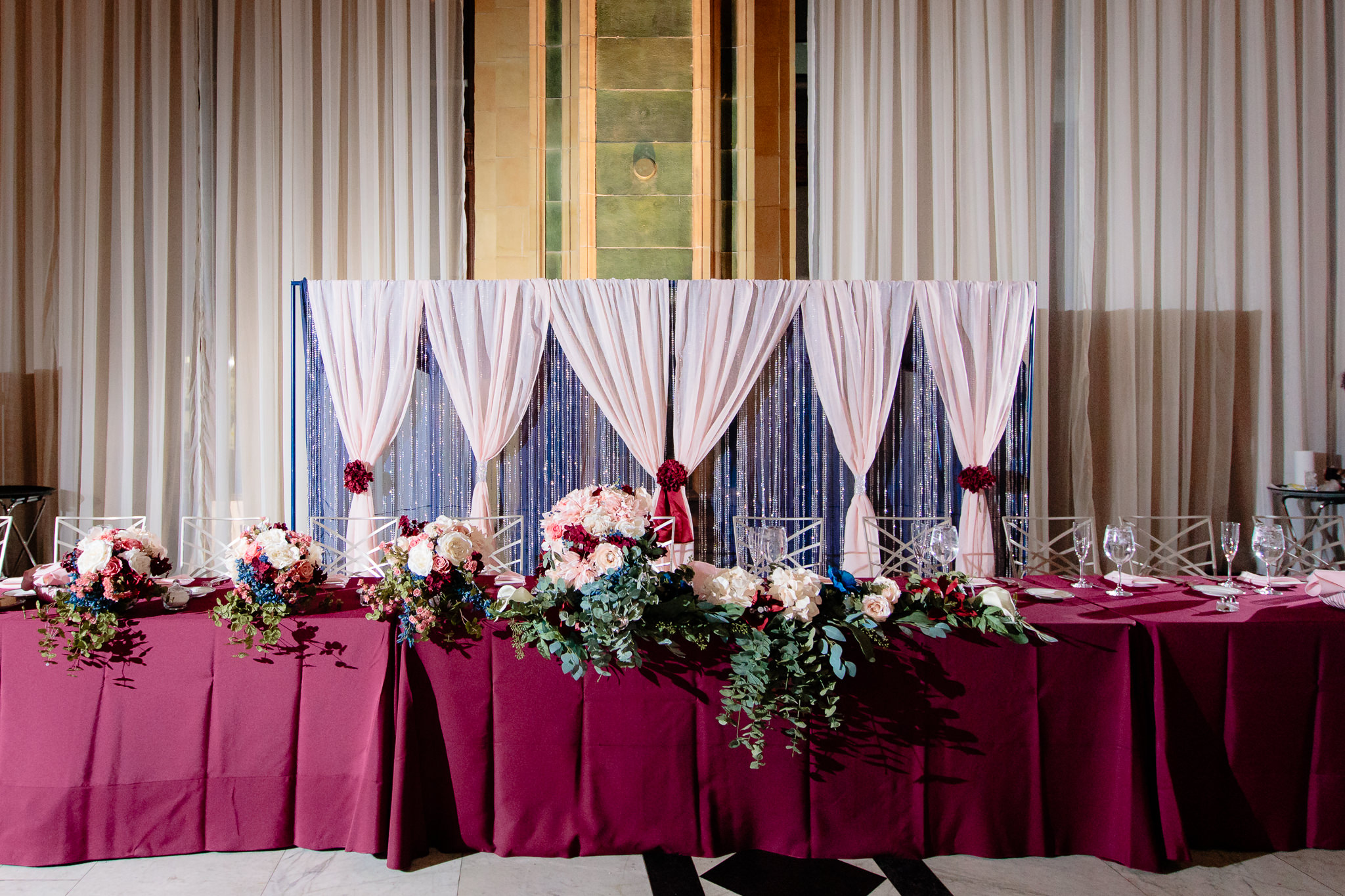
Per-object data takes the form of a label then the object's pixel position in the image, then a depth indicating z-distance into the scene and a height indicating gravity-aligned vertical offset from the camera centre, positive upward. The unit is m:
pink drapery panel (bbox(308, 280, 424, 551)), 5.06 +0.64
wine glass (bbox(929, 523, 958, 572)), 2.63 -0.33
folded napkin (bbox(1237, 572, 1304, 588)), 2.88 -0.51
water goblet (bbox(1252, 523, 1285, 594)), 2.68 -0.34
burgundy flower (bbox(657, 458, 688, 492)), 5.09 -0.18
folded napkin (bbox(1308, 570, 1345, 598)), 2.55 -0.46
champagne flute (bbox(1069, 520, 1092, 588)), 2.79 -0.35
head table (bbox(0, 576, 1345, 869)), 2.28 -0.89
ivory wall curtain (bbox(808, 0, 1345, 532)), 5.62 +1.80
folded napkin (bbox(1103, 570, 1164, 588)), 2.90 -0.51
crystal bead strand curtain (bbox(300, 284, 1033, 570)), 5.13 -0.06
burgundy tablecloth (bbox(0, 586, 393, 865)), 2.30 -0.87
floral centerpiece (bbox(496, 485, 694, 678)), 2.09 -0.39
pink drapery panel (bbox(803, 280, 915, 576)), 5.08 +0.59
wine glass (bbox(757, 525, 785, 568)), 2.78 -0.34
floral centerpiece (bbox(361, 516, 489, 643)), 2.23 -0.39
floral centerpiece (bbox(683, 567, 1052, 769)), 2.11 -0.50
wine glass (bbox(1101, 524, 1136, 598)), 2.74 -0.35
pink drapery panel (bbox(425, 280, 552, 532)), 5.08 +0.69
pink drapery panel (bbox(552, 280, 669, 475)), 5.08 +0.70
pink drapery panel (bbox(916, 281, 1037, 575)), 5.07 +0.60
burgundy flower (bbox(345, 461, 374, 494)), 5.05 -0.18
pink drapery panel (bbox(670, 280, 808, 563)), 5.07 +0.72
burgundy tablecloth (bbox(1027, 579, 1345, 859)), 2.30 -0.83
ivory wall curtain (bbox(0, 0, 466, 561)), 5.81 +1.83
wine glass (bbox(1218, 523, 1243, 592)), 2.75 -0.34
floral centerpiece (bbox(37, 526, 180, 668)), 2.27 -0.43
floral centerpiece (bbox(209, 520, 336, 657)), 2.29 -0.40
